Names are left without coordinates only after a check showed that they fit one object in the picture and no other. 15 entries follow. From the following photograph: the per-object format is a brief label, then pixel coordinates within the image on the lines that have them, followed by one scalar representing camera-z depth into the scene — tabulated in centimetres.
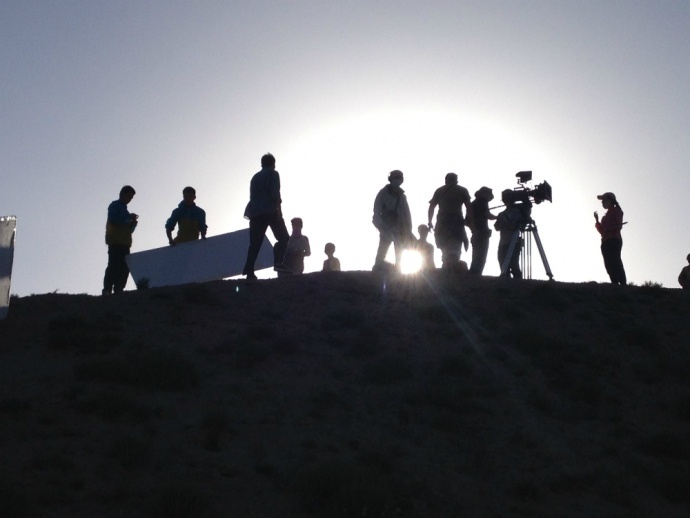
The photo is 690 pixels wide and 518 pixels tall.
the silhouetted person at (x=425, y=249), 2148
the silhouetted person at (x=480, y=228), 2059
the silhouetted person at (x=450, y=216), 2012
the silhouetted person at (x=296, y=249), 2031
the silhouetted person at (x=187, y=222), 2002
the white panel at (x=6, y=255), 1561
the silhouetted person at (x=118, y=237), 1912
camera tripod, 2089
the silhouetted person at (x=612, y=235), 2072
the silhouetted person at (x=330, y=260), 2225
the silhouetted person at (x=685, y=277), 2255
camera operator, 2109
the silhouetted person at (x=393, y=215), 1950
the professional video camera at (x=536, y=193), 2105
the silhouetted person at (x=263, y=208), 1805
